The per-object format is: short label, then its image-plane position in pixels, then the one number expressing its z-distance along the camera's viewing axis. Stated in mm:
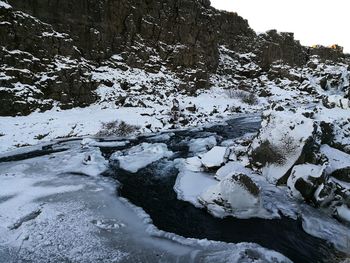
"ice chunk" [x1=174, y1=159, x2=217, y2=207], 12708
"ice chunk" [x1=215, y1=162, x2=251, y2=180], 14602
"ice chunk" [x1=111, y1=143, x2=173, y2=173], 17109
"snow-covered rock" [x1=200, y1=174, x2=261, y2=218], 11172
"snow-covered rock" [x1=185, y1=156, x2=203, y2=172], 15992
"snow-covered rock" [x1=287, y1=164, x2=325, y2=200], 12242
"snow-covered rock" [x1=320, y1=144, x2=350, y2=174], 13623
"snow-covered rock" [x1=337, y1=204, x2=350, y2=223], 11190
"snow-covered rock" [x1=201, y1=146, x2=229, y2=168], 15750
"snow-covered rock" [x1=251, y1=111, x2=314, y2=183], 14195
